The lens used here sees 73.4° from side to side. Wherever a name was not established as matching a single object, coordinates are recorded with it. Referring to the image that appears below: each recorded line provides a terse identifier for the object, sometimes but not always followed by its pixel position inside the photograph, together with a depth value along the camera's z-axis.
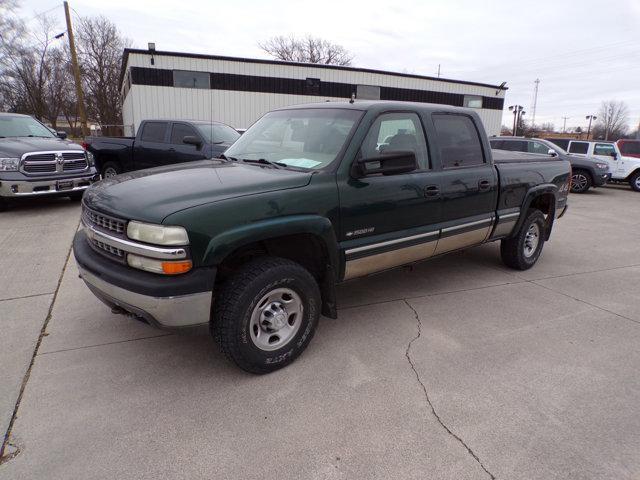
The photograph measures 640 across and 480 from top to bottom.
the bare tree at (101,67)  43.88
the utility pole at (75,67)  19.99
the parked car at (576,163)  13.12
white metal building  20.53
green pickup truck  2.59
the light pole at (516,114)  55.39
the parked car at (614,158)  15.68
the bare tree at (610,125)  81.31
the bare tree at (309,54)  51.56
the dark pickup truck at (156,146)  9.05
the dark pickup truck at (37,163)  7.57
